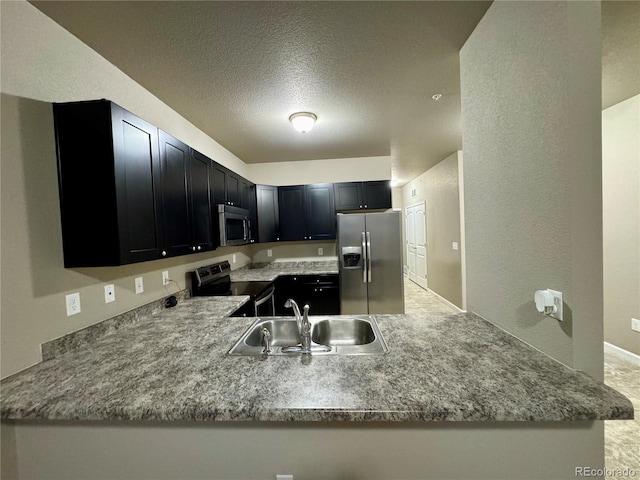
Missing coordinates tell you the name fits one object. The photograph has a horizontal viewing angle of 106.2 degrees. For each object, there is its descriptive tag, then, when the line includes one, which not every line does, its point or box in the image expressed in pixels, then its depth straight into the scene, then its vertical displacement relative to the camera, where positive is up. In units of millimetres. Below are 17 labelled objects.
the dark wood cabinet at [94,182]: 1190 +304
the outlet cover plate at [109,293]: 1462 -322
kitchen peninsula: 775 -586
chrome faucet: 1215 -501
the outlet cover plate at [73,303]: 1257 -320
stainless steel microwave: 2268 +111
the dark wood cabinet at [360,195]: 3799 +571
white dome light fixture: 2367 +1126
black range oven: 2256 -550
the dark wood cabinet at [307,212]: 3828 +337
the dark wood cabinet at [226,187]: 2346 +537
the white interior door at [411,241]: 6379 -342
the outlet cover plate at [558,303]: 926 -314
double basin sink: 1480 -639
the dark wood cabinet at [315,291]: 3386 -818
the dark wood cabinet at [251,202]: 3055 +451
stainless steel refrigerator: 3170 -428
